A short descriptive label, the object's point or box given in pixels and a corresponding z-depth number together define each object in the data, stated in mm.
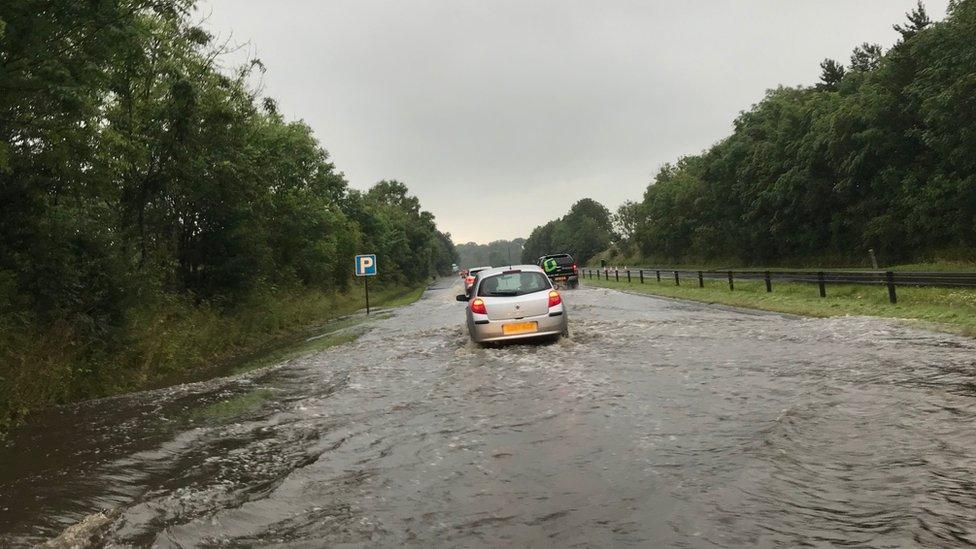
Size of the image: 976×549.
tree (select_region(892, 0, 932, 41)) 44416
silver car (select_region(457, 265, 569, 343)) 12344
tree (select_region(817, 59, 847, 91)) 58281
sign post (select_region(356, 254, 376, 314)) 30438
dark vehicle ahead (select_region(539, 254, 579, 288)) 42312
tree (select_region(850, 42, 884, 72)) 49875
